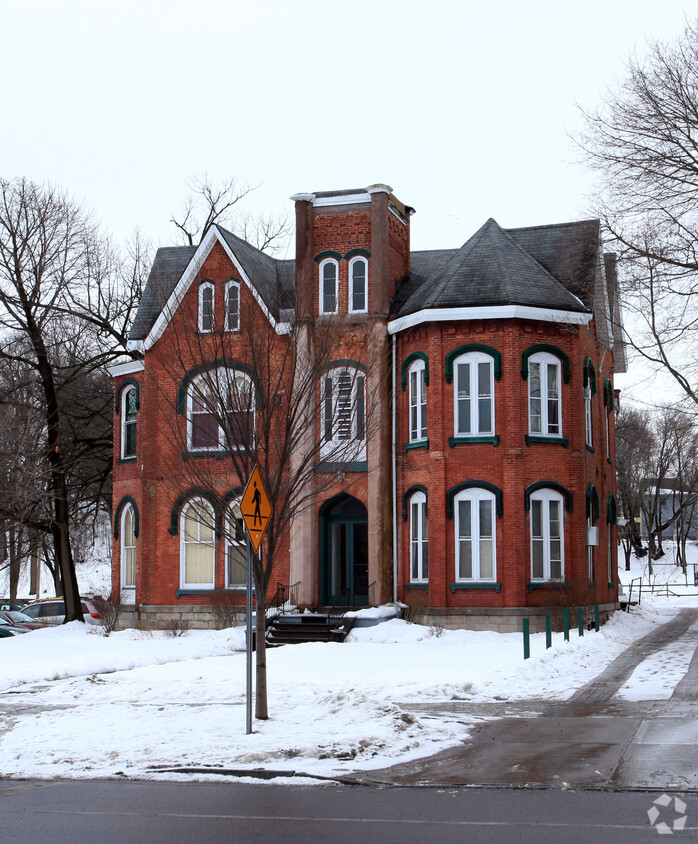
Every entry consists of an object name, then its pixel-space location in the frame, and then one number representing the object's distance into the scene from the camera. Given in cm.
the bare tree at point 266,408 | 1260
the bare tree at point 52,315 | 3083
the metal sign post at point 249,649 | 1131
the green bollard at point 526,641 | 1828
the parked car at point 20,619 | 3284
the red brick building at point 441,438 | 2602
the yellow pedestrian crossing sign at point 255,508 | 1157
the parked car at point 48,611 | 3556
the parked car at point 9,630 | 3083
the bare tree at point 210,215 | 4281
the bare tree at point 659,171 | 2075
